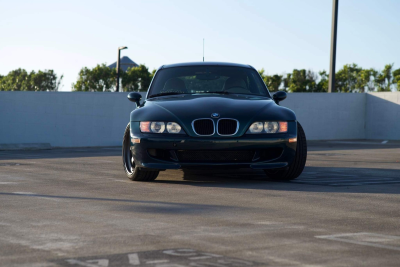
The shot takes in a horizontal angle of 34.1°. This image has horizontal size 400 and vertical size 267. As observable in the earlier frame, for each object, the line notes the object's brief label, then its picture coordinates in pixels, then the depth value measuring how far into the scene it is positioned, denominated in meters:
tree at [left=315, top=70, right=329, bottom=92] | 78.43
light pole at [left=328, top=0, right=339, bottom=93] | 28.62
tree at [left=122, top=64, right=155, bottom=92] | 83.69
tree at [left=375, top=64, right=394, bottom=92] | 75.31
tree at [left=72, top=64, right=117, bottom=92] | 84.19
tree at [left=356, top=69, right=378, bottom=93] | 78.00
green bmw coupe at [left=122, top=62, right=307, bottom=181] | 7.48
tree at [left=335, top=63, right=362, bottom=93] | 82.69
